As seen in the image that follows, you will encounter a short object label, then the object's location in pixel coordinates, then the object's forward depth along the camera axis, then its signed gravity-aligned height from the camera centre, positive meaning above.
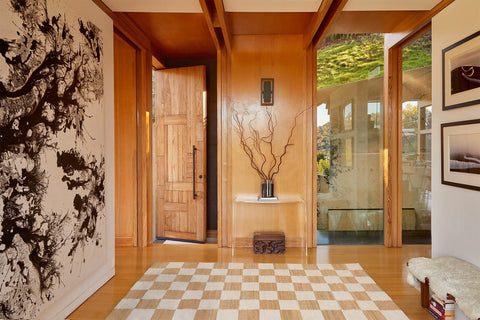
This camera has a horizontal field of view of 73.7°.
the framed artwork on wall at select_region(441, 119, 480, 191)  2.35 +0.02
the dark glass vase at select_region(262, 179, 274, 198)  3.82 -0.37
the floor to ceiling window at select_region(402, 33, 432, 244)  4.01 +0.18
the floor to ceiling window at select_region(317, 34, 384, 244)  4.15 +0.12
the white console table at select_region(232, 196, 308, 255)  4.04 -0.80
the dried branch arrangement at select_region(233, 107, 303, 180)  4.02 +0.12
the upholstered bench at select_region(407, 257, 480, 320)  1.89 -0.83
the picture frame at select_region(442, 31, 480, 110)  2.35 +0.66
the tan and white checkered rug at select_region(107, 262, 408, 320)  2.34 -1.13
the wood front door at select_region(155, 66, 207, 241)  4.60 +0.10
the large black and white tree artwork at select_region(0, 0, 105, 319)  1.78 +0.06
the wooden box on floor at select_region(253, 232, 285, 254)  3.75 -1.02
